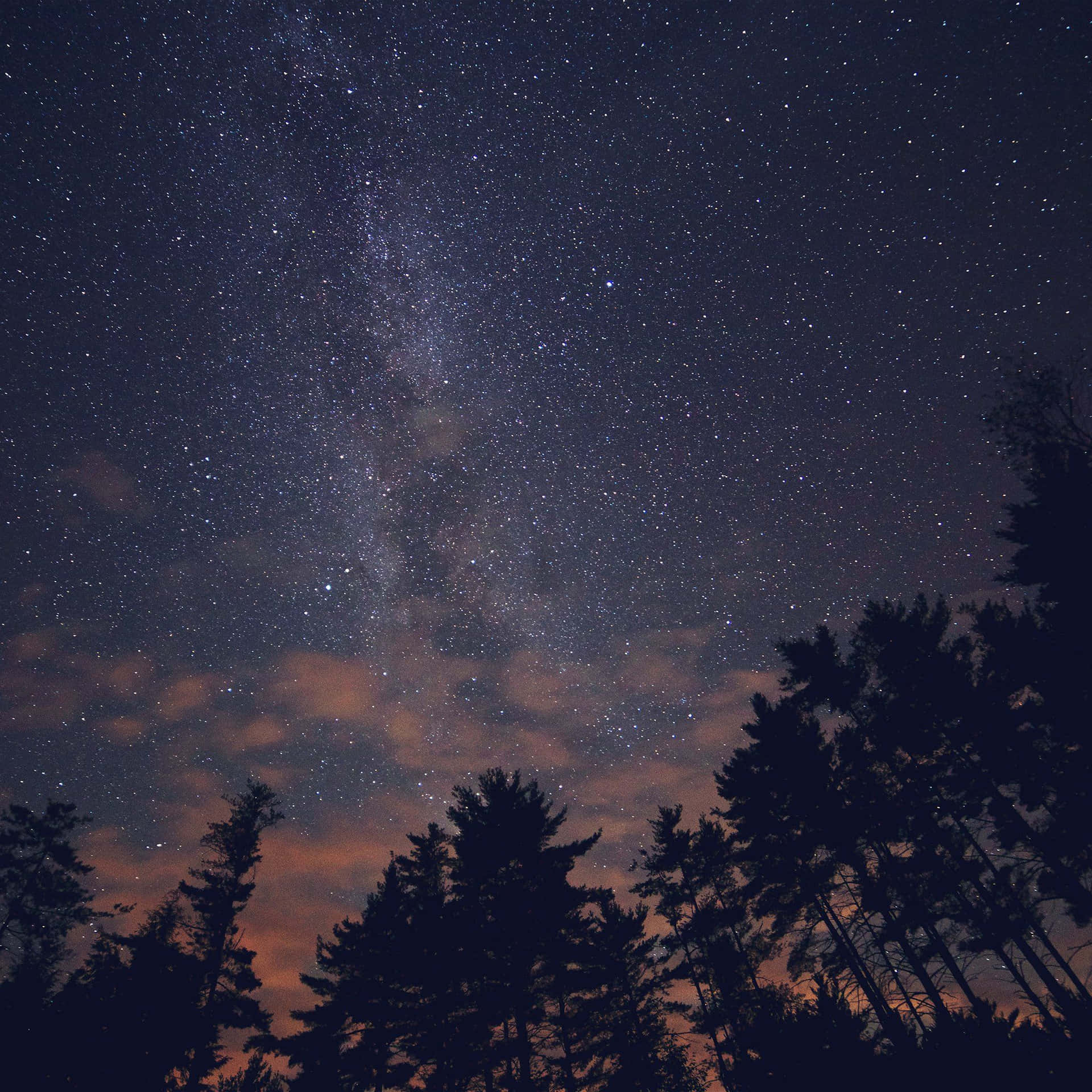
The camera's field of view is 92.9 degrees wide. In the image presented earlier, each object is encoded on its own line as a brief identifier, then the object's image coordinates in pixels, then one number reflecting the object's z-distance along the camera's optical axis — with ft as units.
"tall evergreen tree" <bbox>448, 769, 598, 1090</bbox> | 50.47
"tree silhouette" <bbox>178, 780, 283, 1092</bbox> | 59.00
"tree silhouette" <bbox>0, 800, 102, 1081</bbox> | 72.69
